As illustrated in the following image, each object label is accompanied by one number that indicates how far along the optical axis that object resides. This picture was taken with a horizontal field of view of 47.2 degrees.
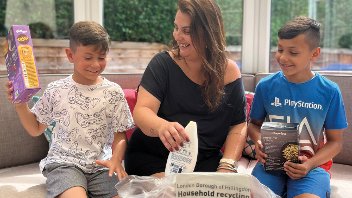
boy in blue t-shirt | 1.49
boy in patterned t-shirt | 1.50
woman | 1.43
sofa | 1.66
